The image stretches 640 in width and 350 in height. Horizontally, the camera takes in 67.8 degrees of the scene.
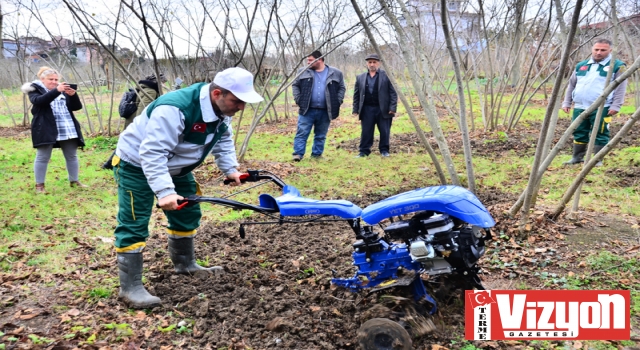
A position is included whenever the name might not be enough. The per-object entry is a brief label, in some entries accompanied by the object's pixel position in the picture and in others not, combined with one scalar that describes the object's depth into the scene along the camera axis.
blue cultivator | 2.69
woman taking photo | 6.27
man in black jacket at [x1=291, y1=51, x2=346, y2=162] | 8.54
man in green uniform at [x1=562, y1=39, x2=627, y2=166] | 6.66
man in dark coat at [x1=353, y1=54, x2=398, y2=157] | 8.82
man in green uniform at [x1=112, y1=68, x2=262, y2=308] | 3.00
